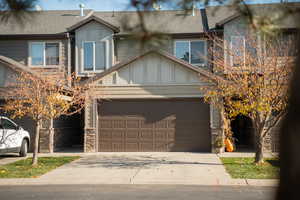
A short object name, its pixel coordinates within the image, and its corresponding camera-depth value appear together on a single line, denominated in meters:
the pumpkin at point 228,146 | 19.24
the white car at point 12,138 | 16.11
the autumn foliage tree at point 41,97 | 14.51
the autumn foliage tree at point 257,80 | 13.76
